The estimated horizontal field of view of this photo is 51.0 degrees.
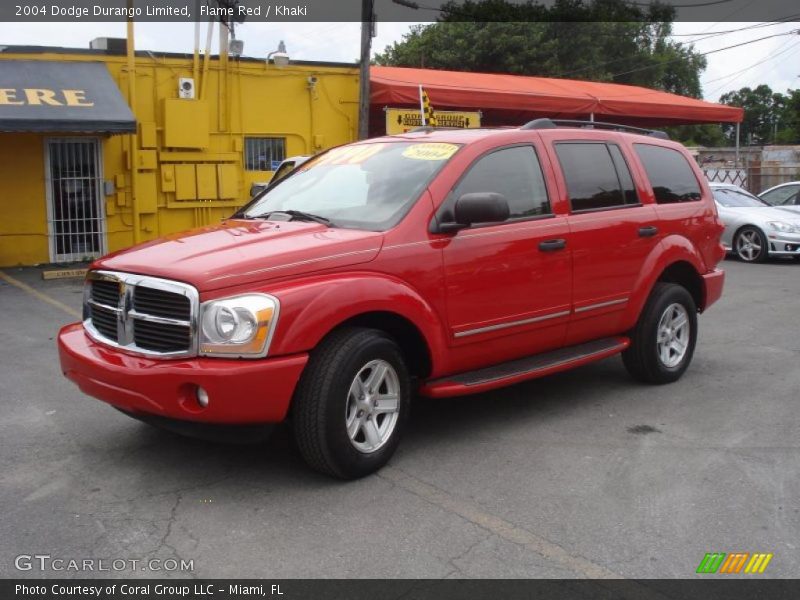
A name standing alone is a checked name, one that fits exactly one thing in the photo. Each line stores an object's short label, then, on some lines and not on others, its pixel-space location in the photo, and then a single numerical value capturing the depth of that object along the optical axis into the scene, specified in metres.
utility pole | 15.83
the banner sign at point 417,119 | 17.06
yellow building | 13.07
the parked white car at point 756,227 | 14.52
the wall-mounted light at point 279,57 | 15.88
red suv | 4.00
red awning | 16.88
